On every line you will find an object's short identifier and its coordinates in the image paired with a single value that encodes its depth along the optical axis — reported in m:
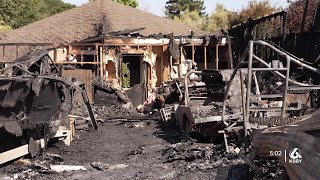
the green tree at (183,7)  65.31
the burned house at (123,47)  20.20
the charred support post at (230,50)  21.21
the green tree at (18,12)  39.22
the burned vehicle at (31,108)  8.38
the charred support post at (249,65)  5.62
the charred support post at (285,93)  5.64
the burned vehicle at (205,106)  9.74
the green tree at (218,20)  43.84
